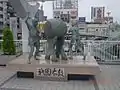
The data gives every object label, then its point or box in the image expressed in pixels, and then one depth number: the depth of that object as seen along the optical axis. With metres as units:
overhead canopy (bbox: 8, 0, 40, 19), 7.36
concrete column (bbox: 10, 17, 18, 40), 12.16
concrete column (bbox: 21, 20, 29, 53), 7.69
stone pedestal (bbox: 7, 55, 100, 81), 4.28
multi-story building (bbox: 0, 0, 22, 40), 32.56
